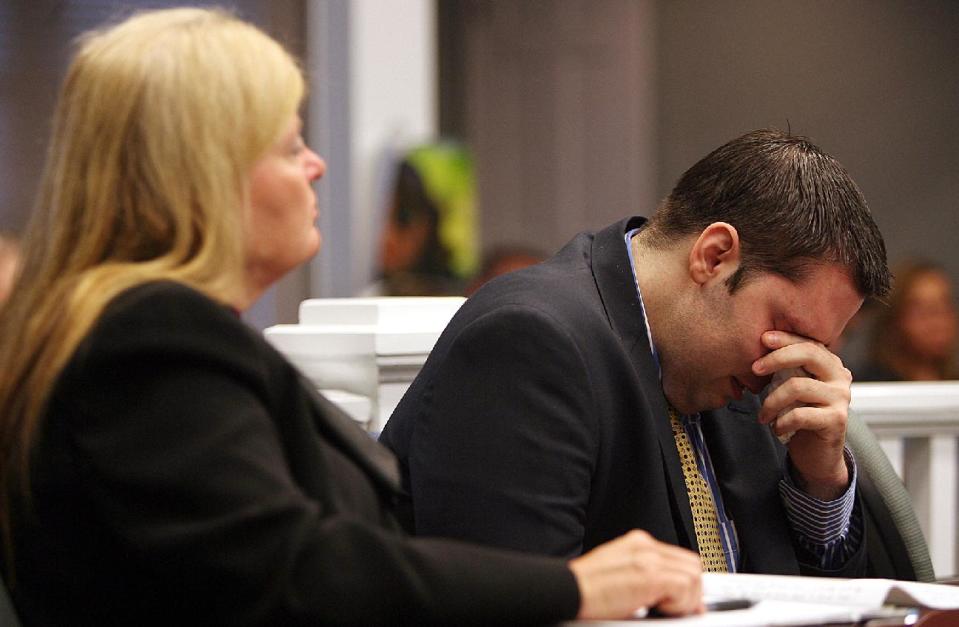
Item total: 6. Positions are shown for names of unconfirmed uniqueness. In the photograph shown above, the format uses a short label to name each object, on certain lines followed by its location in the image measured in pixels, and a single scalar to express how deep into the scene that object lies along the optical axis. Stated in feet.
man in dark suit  9.37
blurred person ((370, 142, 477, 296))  26.94
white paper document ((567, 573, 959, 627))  7.04
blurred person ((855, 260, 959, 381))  27.89
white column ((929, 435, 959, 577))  15.51
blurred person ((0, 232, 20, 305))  17.95
